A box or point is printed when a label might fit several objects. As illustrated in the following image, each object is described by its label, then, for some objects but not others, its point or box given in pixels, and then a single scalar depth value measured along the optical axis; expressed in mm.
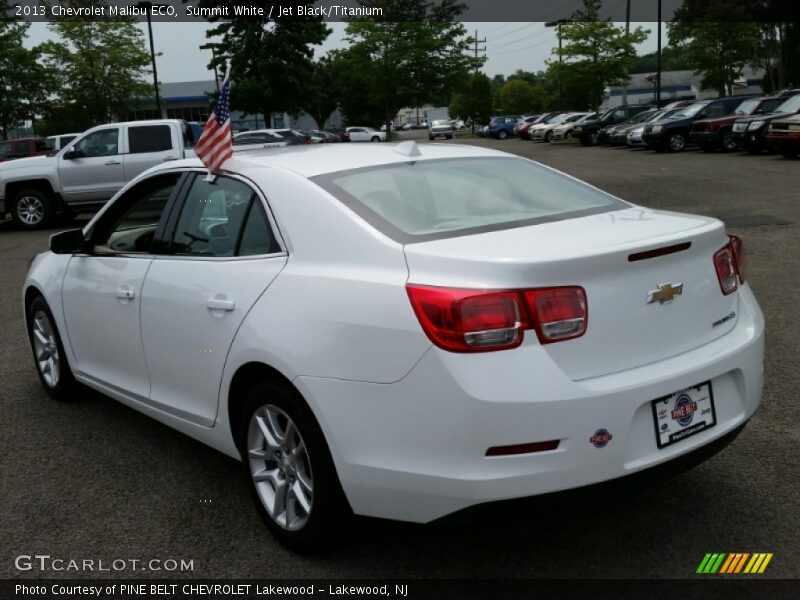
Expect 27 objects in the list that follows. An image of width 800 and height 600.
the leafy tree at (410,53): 60406
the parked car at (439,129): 67625
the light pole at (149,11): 37162
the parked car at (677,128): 29203
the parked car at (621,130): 35656
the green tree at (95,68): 43844
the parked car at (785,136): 21875
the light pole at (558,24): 57912
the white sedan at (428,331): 2797
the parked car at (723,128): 26562
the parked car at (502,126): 62312
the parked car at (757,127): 23578
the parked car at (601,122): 40062
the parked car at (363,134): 56922
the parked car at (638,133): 31734
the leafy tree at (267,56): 42250
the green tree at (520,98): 90688
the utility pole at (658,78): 47781
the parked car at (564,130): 44391
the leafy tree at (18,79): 37844
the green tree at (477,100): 89062
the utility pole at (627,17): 56316
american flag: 4129
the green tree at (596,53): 55281
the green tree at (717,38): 51688
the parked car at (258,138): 27581
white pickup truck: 16641
